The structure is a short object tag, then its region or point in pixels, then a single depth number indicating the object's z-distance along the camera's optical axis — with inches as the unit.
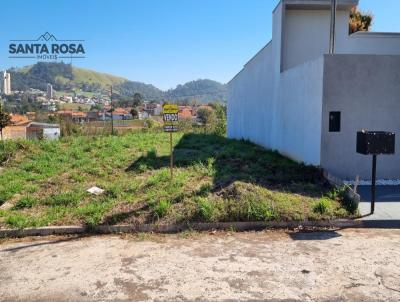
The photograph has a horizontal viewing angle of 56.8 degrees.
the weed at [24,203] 283.7
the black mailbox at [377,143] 248.4
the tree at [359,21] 589.5
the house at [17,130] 1742.4
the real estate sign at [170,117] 345.3
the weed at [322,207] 251.0
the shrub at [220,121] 1196.8
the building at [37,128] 1353.3
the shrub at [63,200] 287.6
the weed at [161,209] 249.5
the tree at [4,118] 1456.8
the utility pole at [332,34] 393.4
